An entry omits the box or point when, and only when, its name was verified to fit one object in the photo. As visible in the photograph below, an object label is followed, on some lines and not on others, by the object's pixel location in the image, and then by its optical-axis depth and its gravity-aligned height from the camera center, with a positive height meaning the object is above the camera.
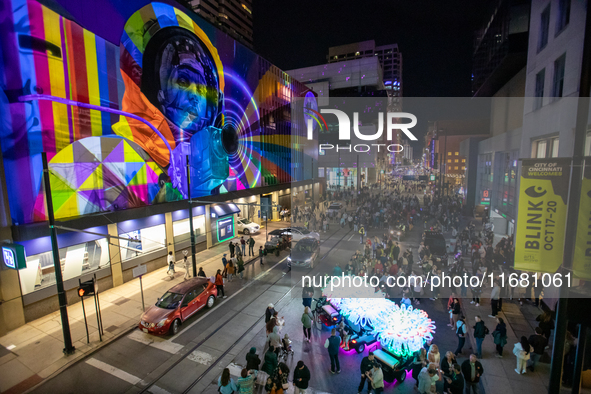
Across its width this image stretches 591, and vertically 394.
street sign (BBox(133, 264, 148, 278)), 10.77 -4.05
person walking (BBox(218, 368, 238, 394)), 6.27 -5.04
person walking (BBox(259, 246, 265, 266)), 18.31 -5.94
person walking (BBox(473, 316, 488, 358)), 8.09 -5.04
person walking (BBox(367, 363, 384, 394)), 6.57 -5.19
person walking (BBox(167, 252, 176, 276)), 15.95 -5.49
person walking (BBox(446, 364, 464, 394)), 6.16 -4.99
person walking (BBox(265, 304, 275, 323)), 9.73 -5.25
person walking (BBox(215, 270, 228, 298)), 13.05 -5.52
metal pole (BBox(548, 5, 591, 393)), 5.14 -0.87
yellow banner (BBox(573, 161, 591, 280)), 5.34 -1.55
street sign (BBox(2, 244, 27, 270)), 8.76 -2.71
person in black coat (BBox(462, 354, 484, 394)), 6.58 -5.08
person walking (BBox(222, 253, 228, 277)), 15.54 -5.64
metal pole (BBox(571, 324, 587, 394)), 5.28 -3.92
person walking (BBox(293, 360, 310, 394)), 6.61 -5.17
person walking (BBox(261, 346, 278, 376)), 7.31 -5.35
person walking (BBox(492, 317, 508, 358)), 8.05 -5.14
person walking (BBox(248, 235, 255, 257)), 19.95 -5.84
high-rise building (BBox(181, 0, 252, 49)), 69.06 +44.39
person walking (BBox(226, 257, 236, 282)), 15.41 -5.78
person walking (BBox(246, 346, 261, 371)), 7.33 -5.24
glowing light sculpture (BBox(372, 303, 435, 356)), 7.50 -4.72
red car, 9.95 -5.46
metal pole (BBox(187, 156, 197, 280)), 14.36 -4.30
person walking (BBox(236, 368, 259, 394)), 6.39 -5.13
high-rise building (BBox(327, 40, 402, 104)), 148.50 +55.97
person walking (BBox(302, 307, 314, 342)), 9.13 -5.21
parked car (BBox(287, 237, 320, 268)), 16.44 -5.43
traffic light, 9.45 -4.14
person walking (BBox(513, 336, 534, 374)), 7.41 -5.29
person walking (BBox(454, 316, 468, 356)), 8.23 -5.16
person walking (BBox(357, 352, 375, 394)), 6.84 -5.11
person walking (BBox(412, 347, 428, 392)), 7.10 -5.25
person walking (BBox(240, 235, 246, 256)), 19.92 -5.98
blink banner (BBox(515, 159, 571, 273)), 6.20 -1.24
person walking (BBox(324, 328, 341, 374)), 7.61 -5.26
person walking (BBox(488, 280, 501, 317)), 10.52 -5.22
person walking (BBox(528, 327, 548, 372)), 7.70 -5.33
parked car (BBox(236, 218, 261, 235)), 25.66 -5.61
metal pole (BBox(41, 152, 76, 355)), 8.87 -3.62
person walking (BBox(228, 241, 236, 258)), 18.33 -5.49
